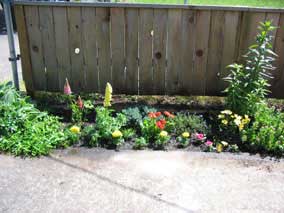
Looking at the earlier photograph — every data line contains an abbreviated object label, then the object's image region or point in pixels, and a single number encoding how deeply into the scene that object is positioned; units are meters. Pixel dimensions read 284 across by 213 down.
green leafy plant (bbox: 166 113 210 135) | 3.83
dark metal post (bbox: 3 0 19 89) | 4.02
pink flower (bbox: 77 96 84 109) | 3.97
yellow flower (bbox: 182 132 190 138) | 3.63
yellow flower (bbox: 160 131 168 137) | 3.58
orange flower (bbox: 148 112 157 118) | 3.73
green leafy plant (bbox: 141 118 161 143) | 3.71
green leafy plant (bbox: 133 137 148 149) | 3.57
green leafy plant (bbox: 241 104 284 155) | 3.54
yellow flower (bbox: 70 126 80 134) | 3.64
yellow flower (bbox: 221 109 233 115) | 3.77
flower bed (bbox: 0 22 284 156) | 3.57
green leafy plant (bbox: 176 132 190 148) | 3.63
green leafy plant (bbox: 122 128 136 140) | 3.70
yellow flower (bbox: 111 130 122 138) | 3.55
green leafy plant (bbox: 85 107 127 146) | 3.61
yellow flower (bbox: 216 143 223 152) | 3.56
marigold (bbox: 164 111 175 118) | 3.89
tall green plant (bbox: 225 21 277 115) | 3.79
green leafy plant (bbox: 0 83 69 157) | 3.45
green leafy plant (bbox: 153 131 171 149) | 3.60
